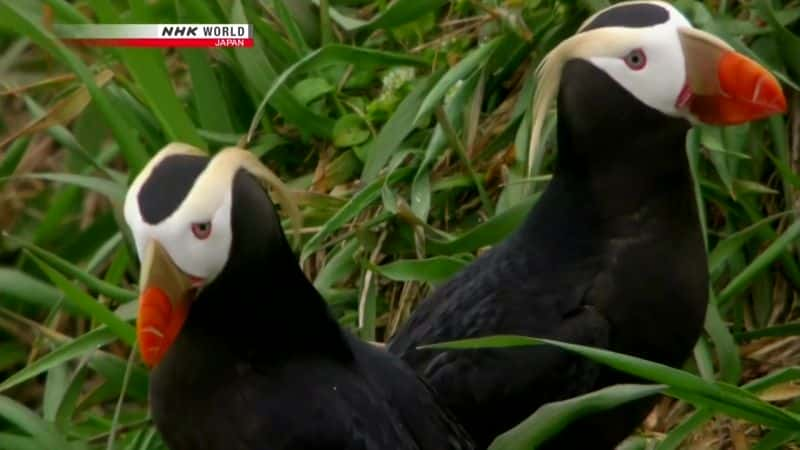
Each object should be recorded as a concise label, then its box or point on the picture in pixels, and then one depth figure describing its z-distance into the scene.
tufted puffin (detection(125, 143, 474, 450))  6.25
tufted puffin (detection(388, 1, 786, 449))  7.16
